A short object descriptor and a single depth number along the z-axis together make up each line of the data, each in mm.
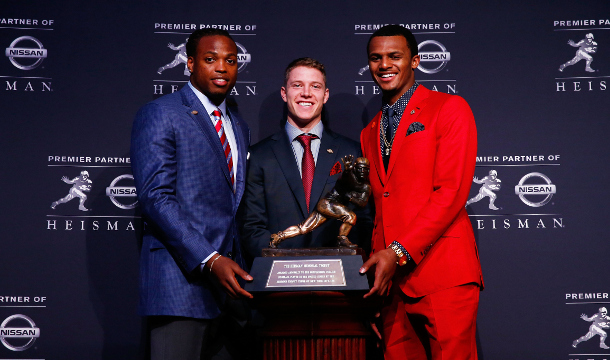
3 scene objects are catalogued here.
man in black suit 2594
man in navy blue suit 2051
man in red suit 2104
